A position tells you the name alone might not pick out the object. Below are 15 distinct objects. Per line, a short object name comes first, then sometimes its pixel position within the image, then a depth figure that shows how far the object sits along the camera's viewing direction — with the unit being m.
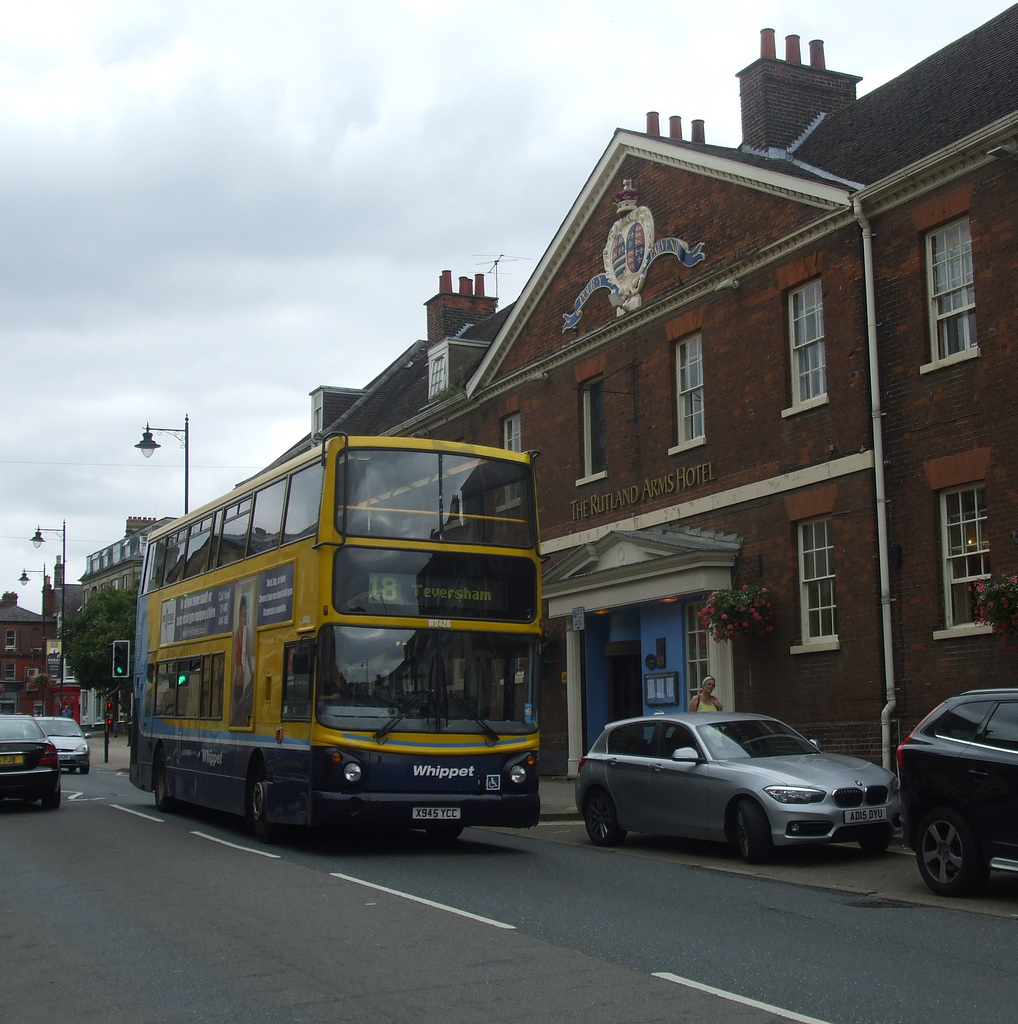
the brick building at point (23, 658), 102.19
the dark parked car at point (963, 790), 9.77
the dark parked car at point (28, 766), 19.69
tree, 59.84
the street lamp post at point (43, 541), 60.22
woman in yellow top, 17.44
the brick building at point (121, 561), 79.00
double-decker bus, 13.25
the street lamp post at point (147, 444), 30.98
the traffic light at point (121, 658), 23.39
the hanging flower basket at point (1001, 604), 14.99
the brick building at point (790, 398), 16.83
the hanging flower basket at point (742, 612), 19.33
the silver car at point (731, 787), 12.35
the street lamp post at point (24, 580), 76.44
